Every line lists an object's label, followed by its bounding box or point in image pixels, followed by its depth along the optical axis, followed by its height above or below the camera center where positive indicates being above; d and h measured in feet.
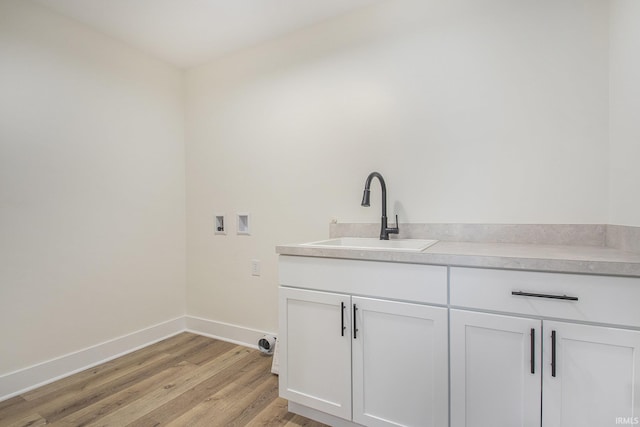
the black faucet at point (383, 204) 5.83 +0.07
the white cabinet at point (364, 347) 4.02 -2.03
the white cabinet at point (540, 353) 3.16 -1.65
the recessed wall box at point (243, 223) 7.95 -0.38
